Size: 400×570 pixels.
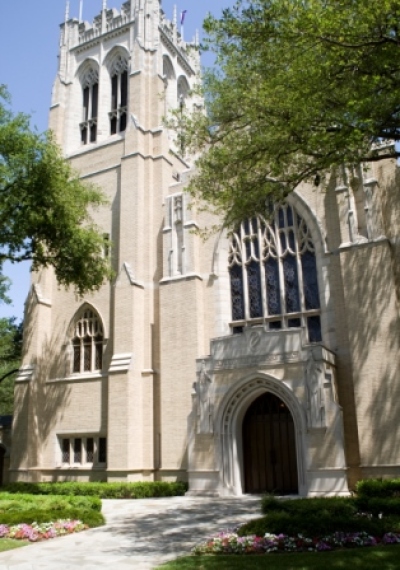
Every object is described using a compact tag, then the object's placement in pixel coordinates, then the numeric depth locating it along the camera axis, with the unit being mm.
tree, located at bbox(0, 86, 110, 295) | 17359
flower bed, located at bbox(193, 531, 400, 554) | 8477
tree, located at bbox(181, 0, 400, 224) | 9414
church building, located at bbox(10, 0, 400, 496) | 17031
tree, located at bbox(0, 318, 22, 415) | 29497
